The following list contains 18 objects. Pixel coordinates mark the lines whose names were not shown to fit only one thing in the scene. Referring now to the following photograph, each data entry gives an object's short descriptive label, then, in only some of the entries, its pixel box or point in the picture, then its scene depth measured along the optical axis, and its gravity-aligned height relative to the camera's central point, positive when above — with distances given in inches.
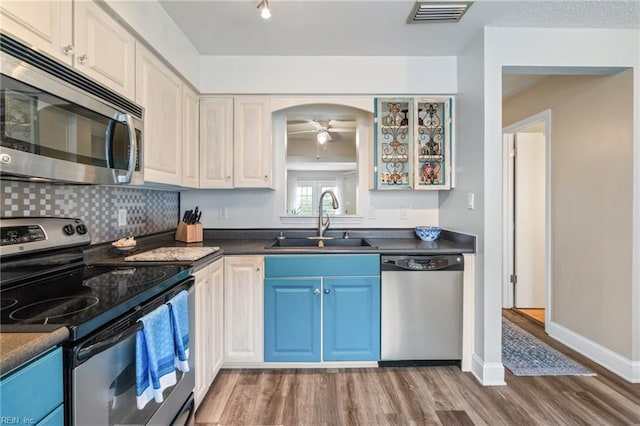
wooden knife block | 101.7 -7.4
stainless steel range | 34.9 -12.6
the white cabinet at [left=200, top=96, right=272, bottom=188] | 103.9 +23.2
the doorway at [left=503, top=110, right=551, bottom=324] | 145.2 -4.0
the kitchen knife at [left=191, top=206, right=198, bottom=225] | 103.9 -2.5
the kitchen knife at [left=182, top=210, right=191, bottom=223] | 104.4 -1.9
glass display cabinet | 105.1 +24.5
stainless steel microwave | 37.5 +12.8
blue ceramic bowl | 107.6 -7.6
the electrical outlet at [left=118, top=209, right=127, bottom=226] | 79.8 -1.7
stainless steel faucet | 113.2 -2.3
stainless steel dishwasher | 91.4 -28.3
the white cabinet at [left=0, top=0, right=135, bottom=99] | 42.9 +28.4
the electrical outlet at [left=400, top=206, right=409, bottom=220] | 117.3 -0.7
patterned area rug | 91.4 -47.2
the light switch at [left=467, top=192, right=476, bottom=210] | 92.4 +3.2
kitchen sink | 113.2 -11.4
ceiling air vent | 75.9 +50.9
